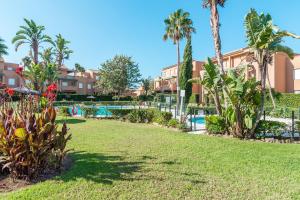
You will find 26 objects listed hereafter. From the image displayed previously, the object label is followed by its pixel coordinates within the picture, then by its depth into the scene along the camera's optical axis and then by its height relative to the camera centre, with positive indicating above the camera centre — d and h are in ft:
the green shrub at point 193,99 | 100.20 +1.53
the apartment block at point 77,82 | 154.94 +17.88
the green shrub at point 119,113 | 52.36 -3.66
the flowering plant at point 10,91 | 14.43 +0.75
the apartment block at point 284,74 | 76.26 +13.18
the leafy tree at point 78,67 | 174.77 +34.16
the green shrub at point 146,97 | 139.29 +3.41
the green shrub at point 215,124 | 30.79 -4.10
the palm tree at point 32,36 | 84.79 +32.22
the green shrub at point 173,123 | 37.38 -4.75
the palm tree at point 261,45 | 26.78 +8.96
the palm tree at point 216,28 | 32.23 +13.93
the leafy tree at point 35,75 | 69.52 +10.60
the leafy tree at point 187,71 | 97.09 +17.52
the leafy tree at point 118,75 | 133.19 +20.34
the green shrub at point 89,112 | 56.21 -3.69
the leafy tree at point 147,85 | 164.03 +15.68
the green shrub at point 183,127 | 35.00 -5.21
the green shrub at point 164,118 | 40.80 -3.98
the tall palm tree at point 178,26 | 83.00 +36.99
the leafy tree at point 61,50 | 110.01 +33.20
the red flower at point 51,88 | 14.08 +1.04
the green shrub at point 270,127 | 28.65 -4.16
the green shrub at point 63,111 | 55.06 -3.38
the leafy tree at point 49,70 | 88.72 +16.11
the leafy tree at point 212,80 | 29.49 +3.72
